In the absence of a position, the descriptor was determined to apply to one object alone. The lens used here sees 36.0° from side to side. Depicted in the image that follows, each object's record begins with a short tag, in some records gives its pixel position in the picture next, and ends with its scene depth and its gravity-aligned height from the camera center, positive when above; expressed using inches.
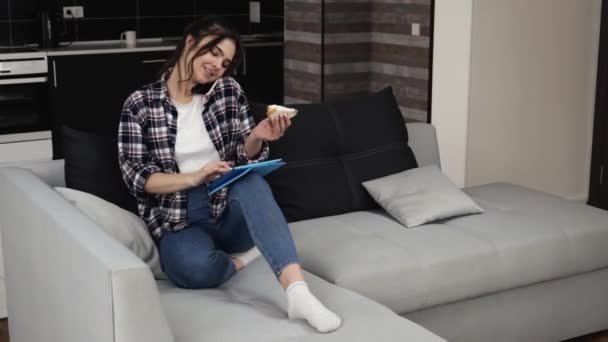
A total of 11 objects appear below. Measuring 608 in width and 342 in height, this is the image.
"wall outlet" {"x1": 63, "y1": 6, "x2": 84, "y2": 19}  252.5 -4.3
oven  229.6 -27.3
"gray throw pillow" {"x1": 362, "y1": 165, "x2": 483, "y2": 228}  137.4 -29.3
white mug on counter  250.8 -11.0
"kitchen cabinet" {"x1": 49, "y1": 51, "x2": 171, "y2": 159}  237.1 -22.6
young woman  109.7 -20.2
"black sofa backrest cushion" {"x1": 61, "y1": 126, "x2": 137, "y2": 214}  120.6 -21.9
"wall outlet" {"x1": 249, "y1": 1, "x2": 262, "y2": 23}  271.8 -4.2
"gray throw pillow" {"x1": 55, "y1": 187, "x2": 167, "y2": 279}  111.3 -26.9
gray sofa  92.0 -33.9
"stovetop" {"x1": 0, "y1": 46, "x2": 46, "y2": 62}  228.4 -14.2
